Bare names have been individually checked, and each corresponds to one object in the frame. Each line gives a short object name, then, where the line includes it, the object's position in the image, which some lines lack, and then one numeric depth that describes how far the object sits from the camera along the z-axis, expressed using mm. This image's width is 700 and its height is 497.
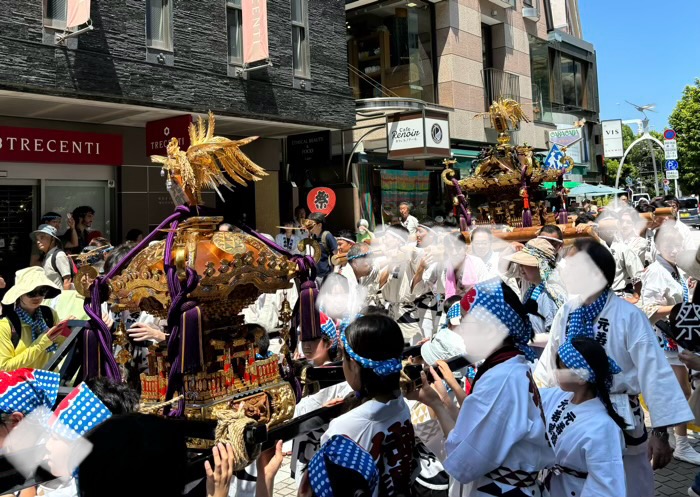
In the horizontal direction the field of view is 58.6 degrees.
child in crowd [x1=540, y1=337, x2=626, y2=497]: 2641
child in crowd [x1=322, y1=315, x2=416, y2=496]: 2346
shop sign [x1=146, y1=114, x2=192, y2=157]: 11305
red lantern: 12305
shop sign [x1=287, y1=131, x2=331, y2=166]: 14914
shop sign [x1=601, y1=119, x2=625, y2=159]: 28891
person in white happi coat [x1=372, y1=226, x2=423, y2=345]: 6895
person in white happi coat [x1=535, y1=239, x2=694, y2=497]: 3045
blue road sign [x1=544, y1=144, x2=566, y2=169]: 13473
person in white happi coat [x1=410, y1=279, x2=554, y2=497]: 2375
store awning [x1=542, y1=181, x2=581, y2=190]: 22183
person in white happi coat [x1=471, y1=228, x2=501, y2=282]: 7020
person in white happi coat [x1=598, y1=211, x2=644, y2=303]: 7351
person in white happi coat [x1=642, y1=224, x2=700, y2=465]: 4777
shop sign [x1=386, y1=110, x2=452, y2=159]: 16094
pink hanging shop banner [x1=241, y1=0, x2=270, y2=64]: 12070
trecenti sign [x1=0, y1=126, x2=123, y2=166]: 10523
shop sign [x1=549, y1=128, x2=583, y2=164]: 22078
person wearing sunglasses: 3816
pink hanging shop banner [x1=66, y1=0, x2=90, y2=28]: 9391
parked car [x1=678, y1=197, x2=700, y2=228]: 17333
